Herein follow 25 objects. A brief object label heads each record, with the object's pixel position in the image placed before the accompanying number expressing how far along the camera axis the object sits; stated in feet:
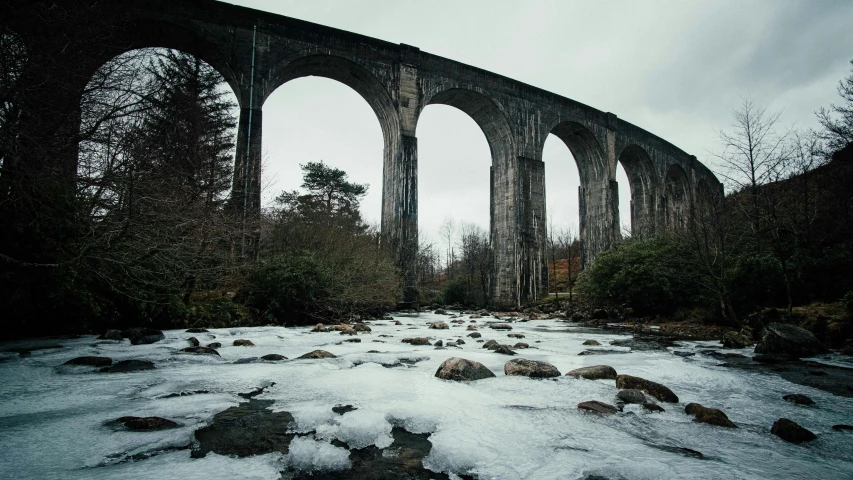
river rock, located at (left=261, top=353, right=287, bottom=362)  15.69
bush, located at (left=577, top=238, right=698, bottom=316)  38.63
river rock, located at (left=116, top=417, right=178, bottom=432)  7.41
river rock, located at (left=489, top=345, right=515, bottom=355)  19.04
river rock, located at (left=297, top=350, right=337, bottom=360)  15.97
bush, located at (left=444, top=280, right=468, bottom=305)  82.12
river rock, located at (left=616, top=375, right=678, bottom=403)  10.57
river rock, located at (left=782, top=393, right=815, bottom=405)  10.59
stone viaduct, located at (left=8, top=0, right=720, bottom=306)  48.42
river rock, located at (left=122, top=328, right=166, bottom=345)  18.81
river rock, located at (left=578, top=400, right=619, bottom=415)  9.23
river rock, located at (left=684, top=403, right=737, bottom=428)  8.57
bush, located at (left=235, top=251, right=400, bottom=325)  31.40
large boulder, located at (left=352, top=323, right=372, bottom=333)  28.04
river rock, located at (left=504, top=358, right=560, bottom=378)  13.42
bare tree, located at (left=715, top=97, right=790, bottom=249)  39.83
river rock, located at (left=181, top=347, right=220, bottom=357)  16.41
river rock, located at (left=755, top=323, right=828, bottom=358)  18.71
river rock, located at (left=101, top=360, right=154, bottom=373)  12.80
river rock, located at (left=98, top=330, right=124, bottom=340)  19.40
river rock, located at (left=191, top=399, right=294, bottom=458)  6.67
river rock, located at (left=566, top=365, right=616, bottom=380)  13.21
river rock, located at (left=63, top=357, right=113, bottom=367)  13.58
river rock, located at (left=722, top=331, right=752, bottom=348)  21.71
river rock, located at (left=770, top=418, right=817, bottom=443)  7.69
